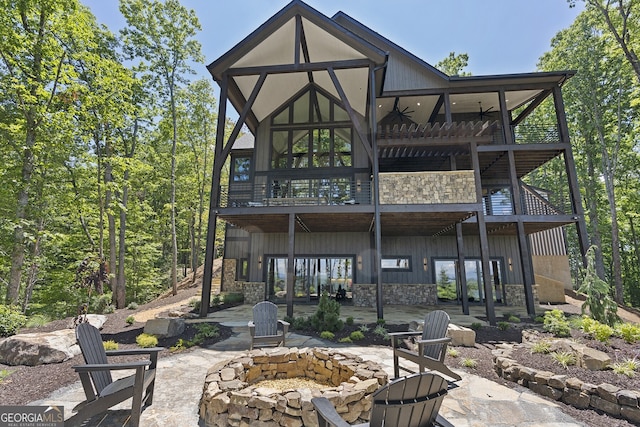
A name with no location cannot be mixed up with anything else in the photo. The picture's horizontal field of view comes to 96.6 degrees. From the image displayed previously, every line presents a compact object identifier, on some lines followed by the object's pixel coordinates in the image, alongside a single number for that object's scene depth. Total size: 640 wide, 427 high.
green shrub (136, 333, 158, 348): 5.79
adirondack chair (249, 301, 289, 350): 5.12
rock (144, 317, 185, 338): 6.48
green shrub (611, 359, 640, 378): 3.80
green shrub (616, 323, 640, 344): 5.02
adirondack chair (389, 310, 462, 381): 3.67
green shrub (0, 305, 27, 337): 6.30
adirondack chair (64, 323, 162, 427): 2.51
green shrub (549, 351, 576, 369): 4.31
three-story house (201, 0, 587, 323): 9.09
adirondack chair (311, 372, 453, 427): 1.88
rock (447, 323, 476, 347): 5.94
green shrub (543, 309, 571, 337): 6.05
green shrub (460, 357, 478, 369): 4.71
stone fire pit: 2.80
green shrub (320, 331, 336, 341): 6.53
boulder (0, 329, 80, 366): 4.71
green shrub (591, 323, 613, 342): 5.10
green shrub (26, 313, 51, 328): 7.54
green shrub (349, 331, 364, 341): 6.36
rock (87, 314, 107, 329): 7.20
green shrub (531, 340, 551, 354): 4.88
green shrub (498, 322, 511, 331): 7.31
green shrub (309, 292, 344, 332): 7.04
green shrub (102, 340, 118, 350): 5.27
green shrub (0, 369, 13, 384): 4.03
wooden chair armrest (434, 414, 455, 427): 2.06
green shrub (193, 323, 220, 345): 6.22
